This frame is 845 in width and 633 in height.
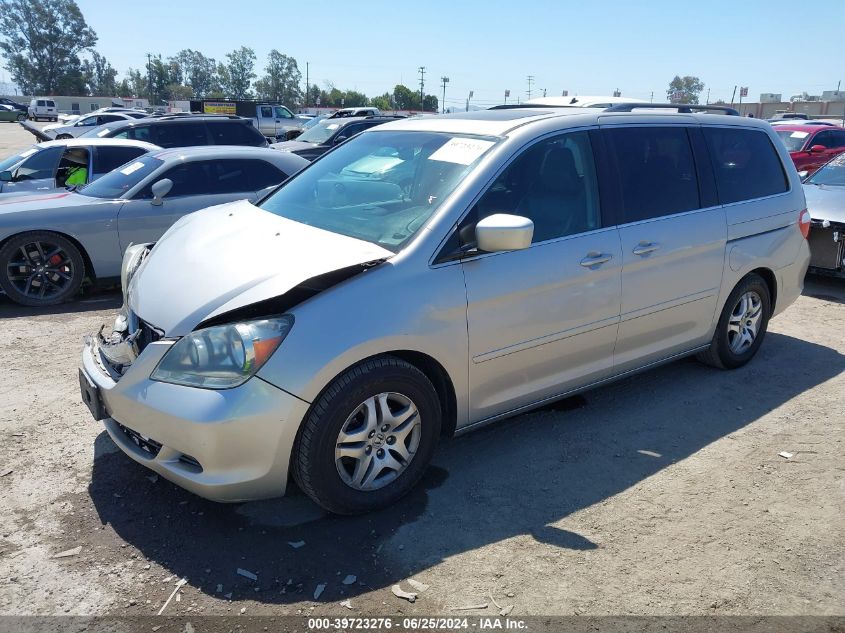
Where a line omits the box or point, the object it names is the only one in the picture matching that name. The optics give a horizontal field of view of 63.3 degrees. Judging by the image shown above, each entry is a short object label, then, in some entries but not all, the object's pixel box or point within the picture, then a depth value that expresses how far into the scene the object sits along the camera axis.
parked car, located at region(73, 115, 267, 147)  12.95
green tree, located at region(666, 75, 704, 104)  112.00
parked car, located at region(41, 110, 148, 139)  22.75
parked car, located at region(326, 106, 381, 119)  27.17
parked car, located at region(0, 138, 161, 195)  9.52
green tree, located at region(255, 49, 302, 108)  127.81
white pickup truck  31.14
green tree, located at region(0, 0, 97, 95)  113.69
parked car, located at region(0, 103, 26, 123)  62.95
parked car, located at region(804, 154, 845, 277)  7.42
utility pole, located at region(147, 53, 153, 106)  118.14
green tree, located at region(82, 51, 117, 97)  119.88
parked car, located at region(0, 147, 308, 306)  6.81
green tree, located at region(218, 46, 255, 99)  129.75
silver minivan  2.96
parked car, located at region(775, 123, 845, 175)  15.61
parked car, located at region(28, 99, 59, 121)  57.56
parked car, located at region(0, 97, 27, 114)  65.62
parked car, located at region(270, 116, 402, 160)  16.86
